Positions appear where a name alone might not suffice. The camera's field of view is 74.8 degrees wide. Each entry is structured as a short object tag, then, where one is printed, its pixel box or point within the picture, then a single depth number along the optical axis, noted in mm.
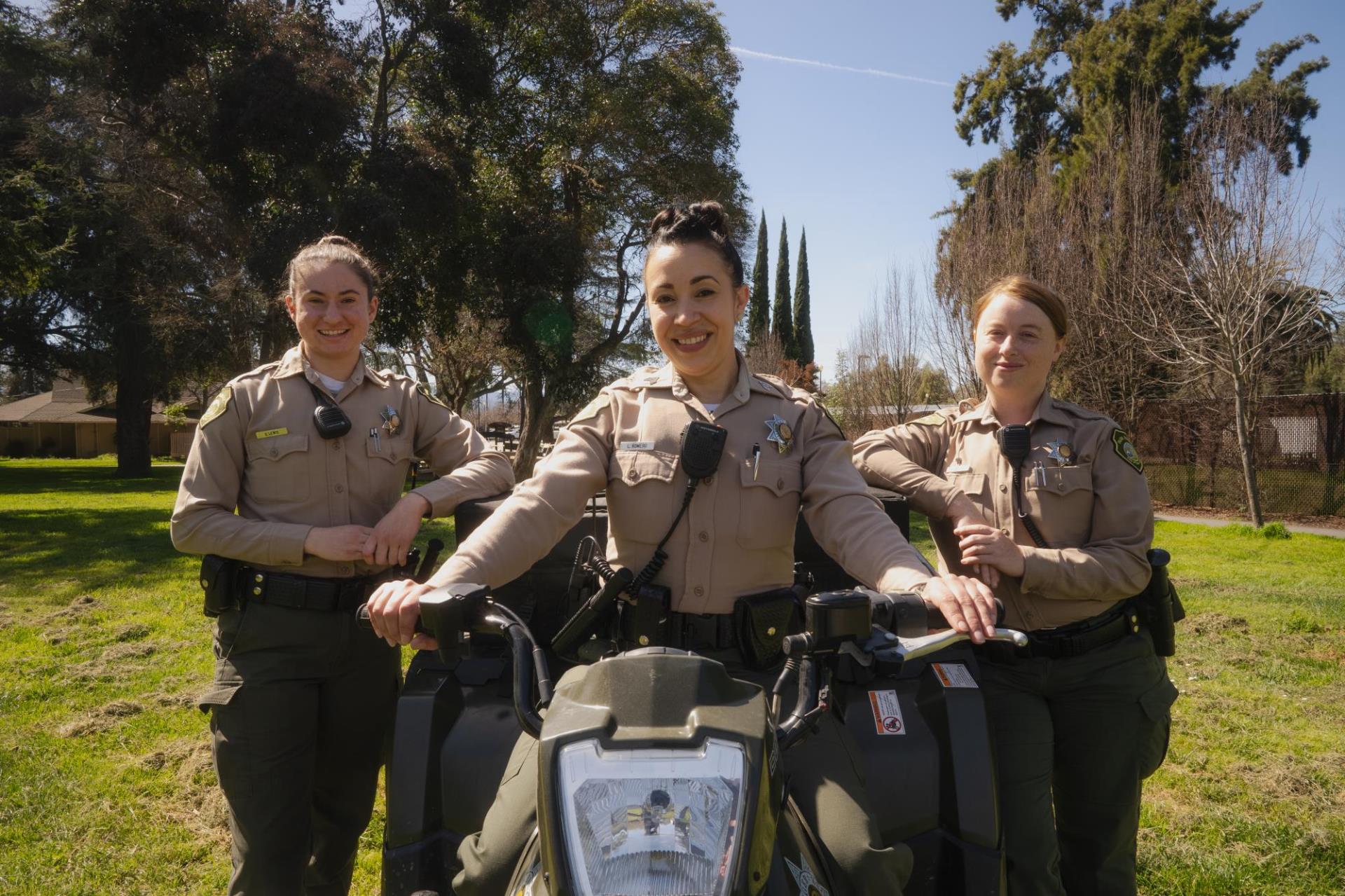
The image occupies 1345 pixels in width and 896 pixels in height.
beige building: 53938
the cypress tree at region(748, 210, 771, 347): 43969
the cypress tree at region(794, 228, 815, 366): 48250
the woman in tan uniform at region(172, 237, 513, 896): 2736
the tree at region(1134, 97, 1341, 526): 14227
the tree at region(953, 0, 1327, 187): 23562
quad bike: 1183
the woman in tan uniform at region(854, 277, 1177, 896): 2602
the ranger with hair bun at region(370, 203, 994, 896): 2230
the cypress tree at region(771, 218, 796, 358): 46875
